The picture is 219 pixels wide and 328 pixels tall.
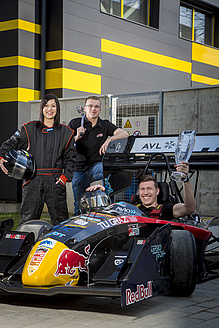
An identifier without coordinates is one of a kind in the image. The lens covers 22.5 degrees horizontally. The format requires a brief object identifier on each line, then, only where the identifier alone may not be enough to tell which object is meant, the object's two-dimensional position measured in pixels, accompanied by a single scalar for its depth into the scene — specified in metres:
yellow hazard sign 11.45
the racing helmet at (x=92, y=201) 5.00
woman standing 5.74
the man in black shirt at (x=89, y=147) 6.75
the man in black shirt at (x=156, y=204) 5.16
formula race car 4.07
